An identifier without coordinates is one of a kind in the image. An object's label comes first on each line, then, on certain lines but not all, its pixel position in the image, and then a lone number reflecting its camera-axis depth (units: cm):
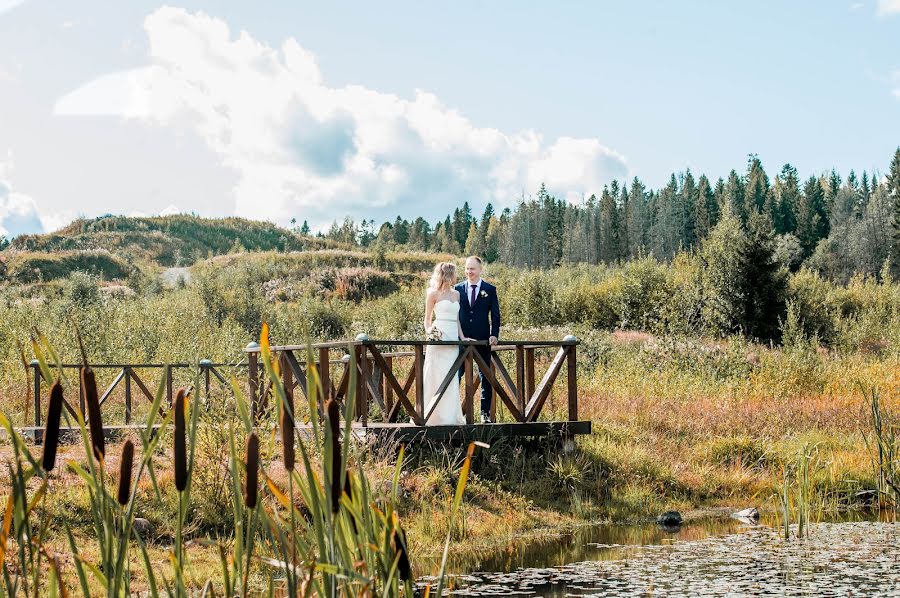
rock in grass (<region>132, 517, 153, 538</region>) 764
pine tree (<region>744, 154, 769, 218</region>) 8384
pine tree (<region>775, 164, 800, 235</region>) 8212
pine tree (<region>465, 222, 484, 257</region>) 9342
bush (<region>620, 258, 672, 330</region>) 3120
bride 997
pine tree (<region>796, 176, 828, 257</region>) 7856
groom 1031
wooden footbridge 947
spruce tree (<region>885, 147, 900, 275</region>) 6512
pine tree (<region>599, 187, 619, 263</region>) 8694
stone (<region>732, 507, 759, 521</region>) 963
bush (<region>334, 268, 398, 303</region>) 3516
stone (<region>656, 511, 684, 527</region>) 942
